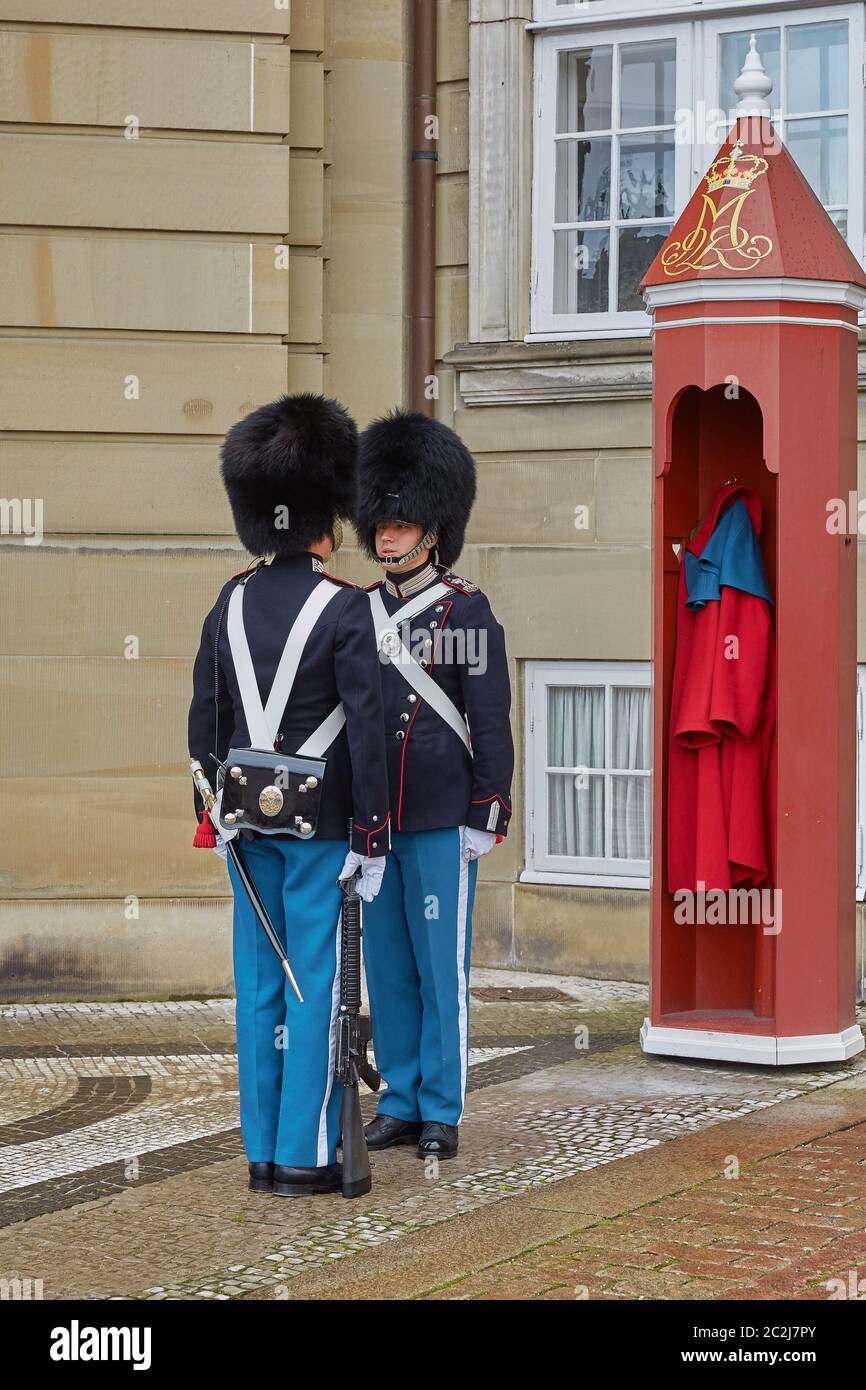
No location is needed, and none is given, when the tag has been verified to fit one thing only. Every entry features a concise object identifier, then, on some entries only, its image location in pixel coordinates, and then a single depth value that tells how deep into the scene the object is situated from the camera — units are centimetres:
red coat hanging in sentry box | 601
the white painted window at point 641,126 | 758
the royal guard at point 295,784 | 459
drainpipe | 811
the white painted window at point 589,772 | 788
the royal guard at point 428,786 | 501
